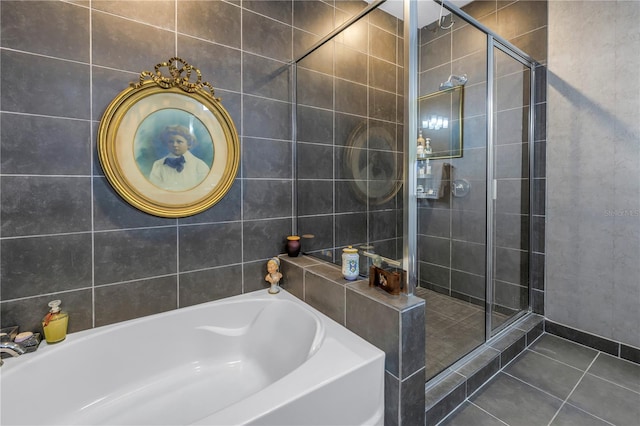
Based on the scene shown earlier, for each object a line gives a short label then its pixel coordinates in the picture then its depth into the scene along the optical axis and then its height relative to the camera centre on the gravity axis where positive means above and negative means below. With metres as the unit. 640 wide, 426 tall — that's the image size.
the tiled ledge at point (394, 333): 1.13 -0.53
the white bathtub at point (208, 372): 1.01 -0.72
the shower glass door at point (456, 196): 1.96 +0.11
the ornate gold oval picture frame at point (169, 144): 1.42 +0.37
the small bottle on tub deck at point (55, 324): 1.26 -0.51
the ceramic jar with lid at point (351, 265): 1.50 -0.29
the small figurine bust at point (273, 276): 1.82 -0.43
